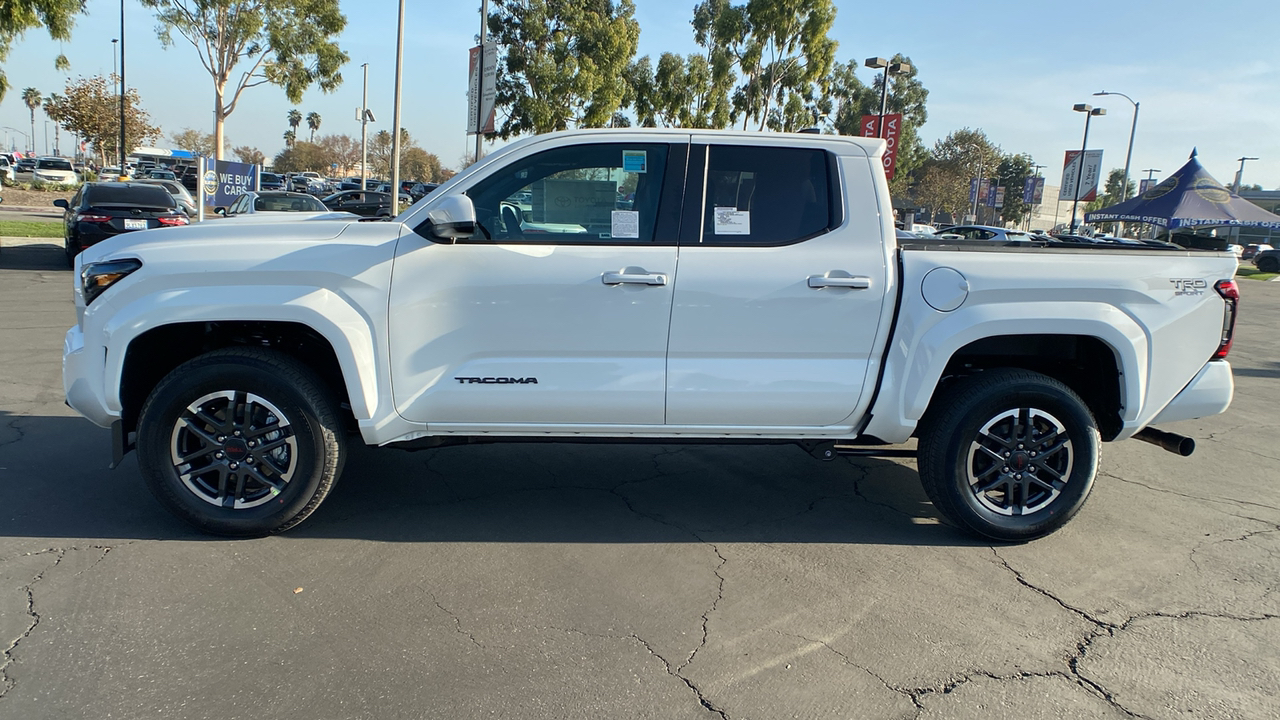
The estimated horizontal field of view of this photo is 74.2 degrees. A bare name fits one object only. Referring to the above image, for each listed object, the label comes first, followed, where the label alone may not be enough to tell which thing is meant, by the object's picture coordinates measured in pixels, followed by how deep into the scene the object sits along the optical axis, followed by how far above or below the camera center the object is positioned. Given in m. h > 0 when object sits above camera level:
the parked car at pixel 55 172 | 43.75 +0.06
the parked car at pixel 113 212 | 13.65 -0.54
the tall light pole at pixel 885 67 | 20.97 +4.28
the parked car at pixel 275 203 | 15.62 -0.23
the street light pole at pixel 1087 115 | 36.28 +6.09
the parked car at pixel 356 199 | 25.26 -0.06
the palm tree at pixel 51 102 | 44.84 +3.82
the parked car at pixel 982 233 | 23.34 +0.38
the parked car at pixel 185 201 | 15.38 -0.35
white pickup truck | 3.87 -0.50
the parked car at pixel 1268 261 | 37.62 +0.32
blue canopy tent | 32.38 +2.18
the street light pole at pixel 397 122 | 19.17 +1.81
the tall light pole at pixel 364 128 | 36.34 +3.25
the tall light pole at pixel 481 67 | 14.81 +2.33
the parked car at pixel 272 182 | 43.30 +0.44
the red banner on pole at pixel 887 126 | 18.95 +2.50
